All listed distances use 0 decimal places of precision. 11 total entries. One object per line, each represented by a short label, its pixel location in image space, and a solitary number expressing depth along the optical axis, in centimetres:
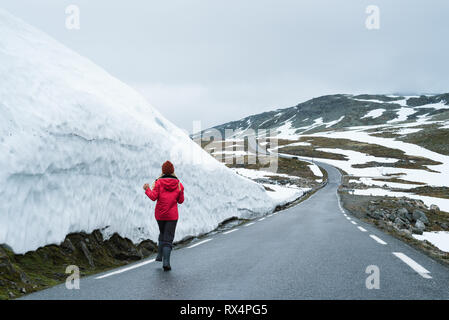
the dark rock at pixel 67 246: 671
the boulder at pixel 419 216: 2099
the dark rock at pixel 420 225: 1857
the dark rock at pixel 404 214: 2141
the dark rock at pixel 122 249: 788
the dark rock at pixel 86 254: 691
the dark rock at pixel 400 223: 1814
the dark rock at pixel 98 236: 763
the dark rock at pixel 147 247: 849
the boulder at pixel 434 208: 2647
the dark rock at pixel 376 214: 1988
